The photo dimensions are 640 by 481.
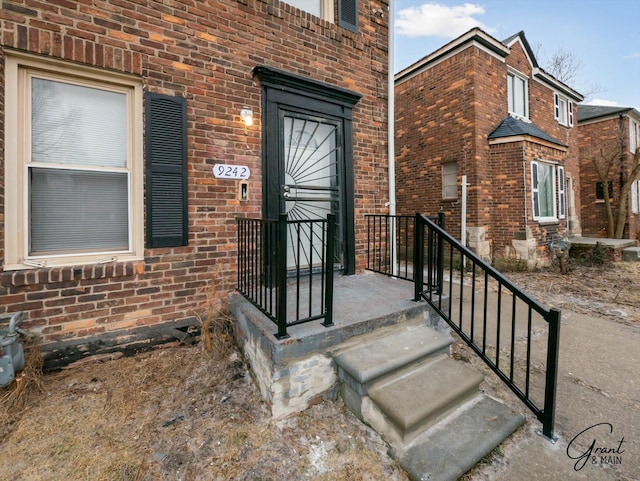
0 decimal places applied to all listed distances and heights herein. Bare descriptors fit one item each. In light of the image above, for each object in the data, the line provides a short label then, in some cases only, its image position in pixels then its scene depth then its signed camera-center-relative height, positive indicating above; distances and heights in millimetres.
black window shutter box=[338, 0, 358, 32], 3777 +2908
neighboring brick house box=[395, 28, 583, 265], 7227 +2350
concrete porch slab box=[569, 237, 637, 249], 8470 -202
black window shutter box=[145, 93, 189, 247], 2648 +624
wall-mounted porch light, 3072 +1275
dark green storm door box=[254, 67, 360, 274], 3230 +1005
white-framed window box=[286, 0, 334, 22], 3712 +2933
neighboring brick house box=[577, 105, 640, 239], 11945 +3258
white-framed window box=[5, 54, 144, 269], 2289 +623
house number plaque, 2963 +688
